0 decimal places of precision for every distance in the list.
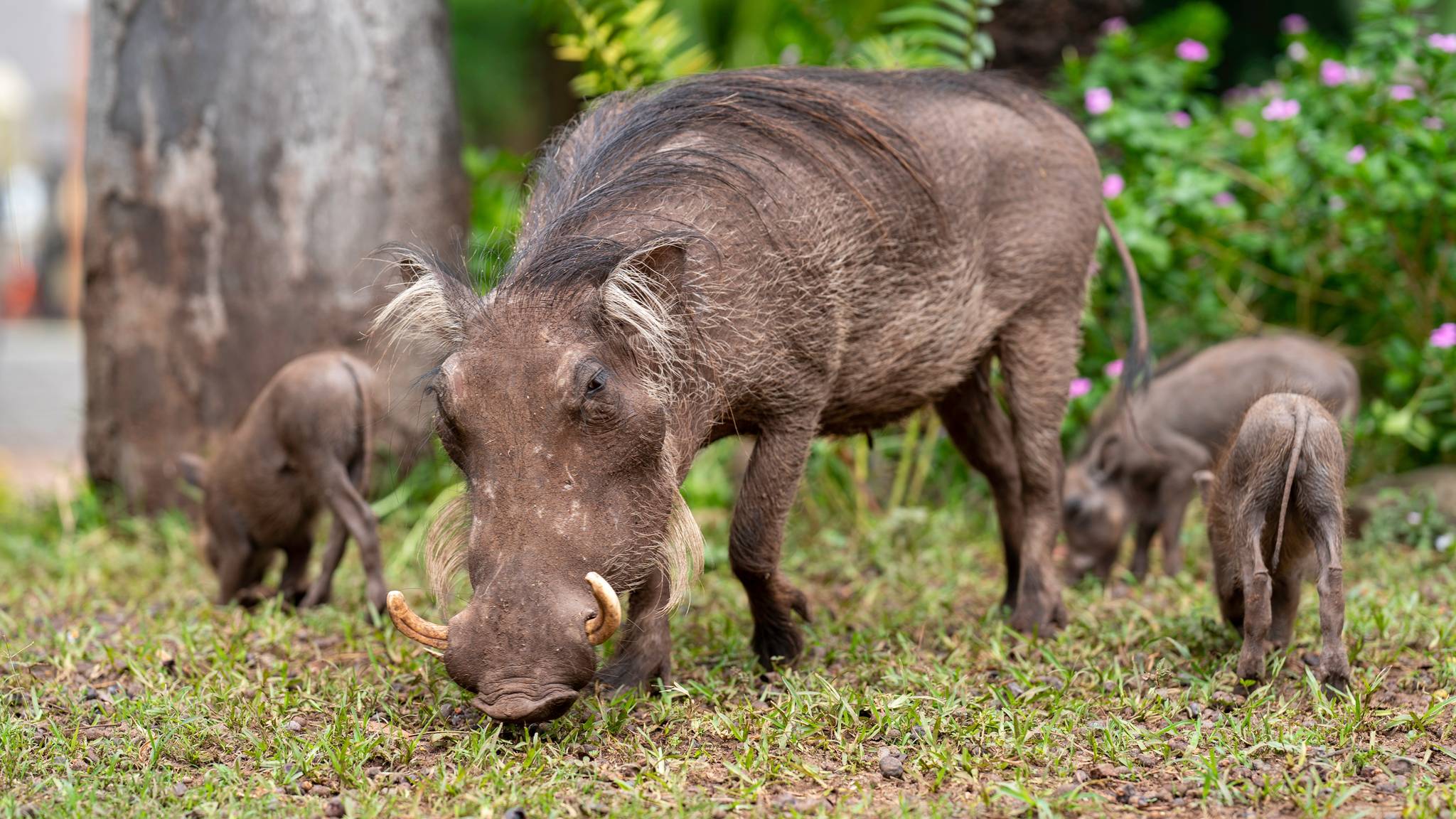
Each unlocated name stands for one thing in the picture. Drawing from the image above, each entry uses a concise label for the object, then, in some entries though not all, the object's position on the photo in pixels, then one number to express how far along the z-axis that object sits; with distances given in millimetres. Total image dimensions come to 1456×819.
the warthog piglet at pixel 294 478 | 8937
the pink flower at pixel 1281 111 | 12359
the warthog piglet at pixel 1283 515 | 6949
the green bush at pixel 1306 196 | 11461
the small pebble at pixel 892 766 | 6156
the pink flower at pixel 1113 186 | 12508
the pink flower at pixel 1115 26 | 13729
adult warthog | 6258
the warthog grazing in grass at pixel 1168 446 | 10508
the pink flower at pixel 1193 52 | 13172
